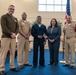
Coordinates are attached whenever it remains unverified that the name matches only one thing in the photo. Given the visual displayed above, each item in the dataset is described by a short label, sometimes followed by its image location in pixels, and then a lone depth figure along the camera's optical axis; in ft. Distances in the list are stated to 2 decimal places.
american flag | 13.23
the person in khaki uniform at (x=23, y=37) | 8.95
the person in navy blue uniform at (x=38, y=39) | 9.23
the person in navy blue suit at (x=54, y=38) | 9.77
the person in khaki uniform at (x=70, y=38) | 9.10
